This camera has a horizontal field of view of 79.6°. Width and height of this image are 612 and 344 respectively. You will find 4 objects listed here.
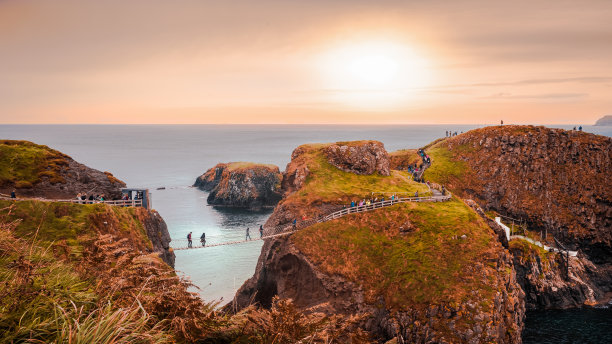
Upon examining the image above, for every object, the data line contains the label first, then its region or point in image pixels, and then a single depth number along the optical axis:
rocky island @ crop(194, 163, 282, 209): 120.69
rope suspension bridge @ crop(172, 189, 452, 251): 47.88
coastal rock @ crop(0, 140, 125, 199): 38.78
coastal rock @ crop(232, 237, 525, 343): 35.09
